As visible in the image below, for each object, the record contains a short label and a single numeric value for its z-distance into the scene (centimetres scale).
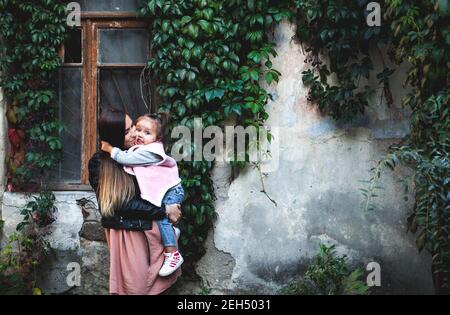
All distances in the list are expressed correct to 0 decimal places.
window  557
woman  394
